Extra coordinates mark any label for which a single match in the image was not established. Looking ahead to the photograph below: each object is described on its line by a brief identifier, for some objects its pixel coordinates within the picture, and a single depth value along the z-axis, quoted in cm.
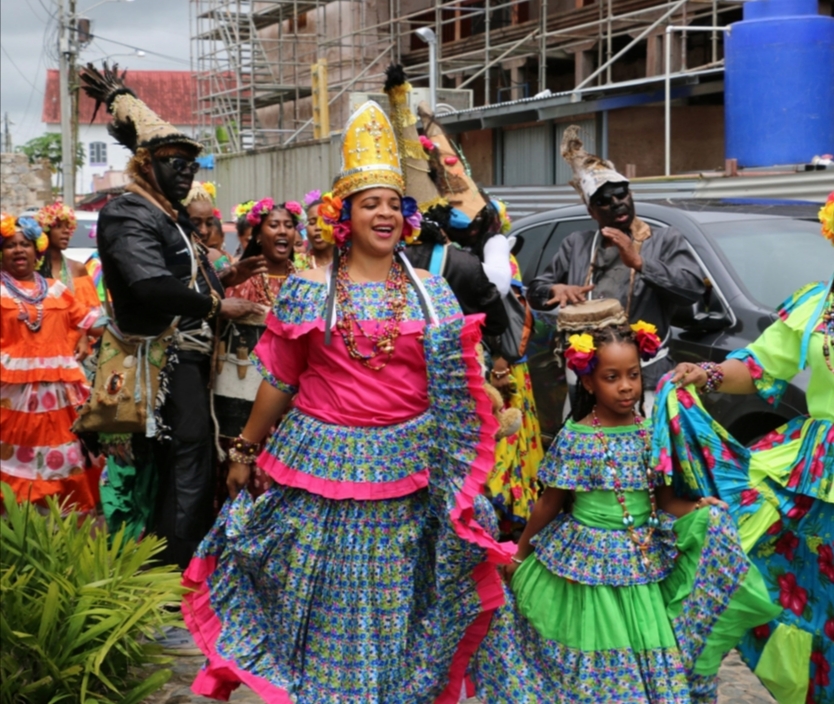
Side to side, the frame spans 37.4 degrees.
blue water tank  1373
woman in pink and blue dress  397
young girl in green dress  405
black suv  626
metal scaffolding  1825
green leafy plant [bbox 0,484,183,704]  437
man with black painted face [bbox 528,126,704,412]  561
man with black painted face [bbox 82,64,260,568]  549
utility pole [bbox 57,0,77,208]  2683
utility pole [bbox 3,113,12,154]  7700
